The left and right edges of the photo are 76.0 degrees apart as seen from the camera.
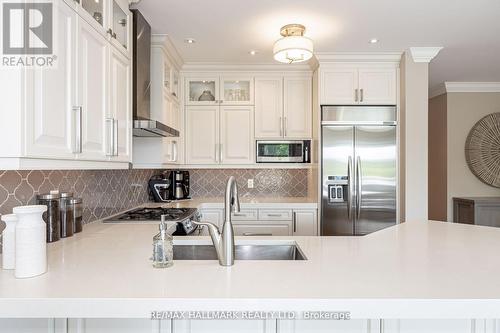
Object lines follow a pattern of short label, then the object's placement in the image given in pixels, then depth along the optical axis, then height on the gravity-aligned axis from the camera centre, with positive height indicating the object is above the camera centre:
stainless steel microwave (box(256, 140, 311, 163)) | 3.74 +0.20
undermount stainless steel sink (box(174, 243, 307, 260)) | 1.66 -0.44
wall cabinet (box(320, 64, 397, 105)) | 3.40 +0.89
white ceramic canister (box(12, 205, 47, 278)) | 1.08 -0.25
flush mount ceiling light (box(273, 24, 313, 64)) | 2.50 +0.95
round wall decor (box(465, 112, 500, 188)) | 4.66 +0.28
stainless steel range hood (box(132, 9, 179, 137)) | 2.35 +0.68
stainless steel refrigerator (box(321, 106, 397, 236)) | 3.33 -0.03
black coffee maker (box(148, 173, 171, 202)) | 3.43 -0.22
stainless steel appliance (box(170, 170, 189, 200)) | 3.82 -0.21
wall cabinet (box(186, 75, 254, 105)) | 3.80 +0.93
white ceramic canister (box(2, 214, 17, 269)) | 1.18 -0.29
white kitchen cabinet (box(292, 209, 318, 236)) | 3.42 -0.58
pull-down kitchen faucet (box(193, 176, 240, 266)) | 1.25 -0.27
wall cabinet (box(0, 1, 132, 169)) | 1.10 +0.26
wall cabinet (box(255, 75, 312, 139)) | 3.77 +0.73
